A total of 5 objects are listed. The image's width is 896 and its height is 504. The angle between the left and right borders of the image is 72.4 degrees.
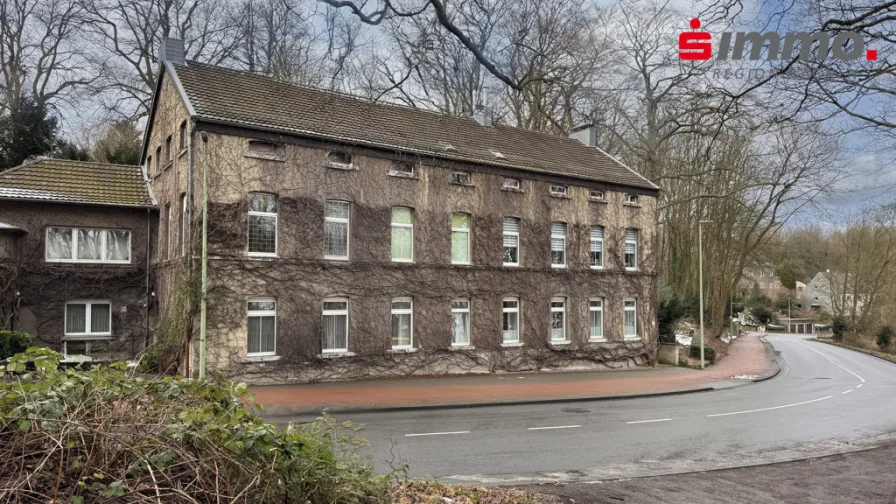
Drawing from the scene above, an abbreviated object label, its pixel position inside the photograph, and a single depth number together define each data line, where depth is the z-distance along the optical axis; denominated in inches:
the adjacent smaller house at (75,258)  750.5
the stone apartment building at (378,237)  708.0
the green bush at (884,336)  1792.6
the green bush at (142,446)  135.1
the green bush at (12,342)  642.2
